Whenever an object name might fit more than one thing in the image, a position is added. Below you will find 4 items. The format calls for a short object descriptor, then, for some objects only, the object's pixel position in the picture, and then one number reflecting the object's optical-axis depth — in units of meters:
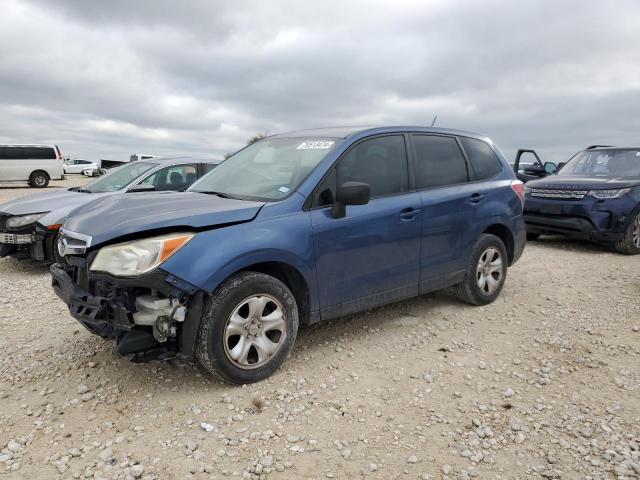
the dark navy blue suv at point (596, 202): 7.66
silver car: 5.94
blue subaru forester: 2.99
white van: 23.22
